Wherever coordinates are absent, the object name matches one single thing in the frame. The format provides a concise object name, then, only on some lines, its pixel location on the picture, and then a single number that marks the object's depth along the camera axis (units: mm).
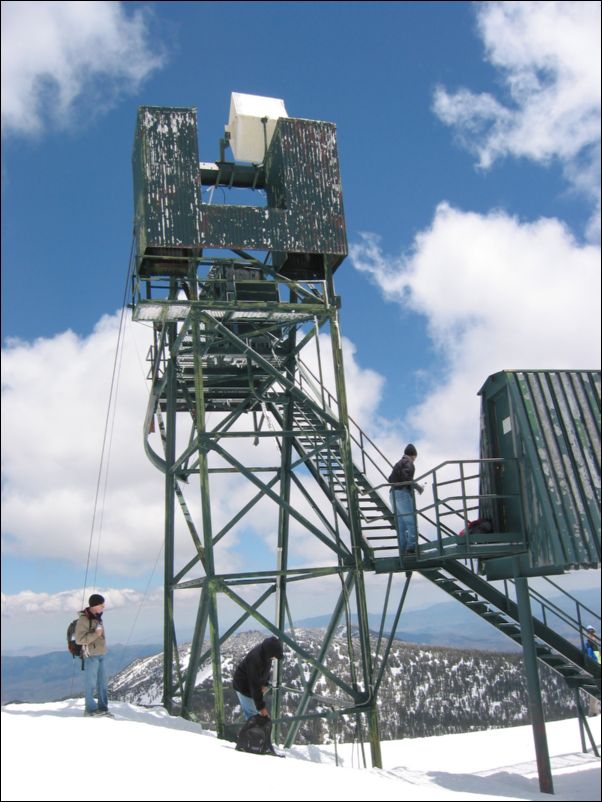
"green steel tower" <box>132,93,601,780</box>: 15195
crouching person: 12570
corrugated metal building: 14059
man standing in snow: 14516
